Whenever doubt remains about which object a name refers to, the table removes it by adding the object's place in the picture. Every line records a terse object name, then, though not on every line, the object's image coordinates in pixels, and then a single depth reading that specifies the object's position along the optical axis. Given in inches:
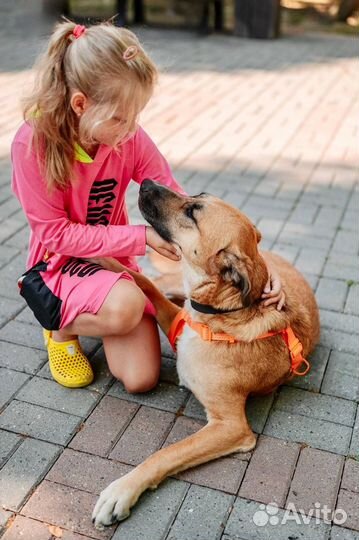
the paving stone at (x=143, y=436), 111.1
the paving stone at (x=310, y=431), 116.3
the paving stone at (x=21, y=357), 131.6
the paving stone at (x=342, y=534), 98.1
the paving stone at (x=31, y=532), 94.2
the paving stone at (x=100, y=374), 127.3
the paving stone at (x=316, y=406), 123.1
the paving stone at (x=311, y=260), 175.0
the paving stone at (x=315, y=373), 131.8
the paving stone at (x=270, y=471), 104.5
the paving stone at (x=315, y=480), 104.3
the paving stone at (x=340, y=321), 151.6
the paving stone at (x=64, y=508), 96.7
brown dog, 111.9
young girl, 107.3
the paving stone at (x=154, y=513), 96.6
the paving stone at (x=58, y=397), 121.1
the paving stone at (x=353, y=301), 158.6
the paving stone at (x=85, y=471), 104.3
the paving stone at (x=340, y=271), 172.4
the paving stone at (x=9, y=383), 123.0
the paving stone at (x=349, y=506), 100.4
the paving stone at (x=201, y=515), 97.0
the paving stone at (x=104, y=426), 112.1
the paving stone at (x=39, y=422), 114.1
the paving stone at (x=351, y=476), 107.1
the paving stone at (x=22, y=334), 139.6
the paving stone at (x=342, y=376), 130.0
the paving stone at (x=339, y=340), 144.6
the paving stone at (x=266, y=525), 97.6
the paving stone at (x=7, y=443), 109.2
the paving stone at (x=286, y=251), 180.5
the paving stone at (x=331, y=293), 160.2
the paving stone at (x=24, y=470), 100.7
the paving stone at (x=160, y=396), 123.8
